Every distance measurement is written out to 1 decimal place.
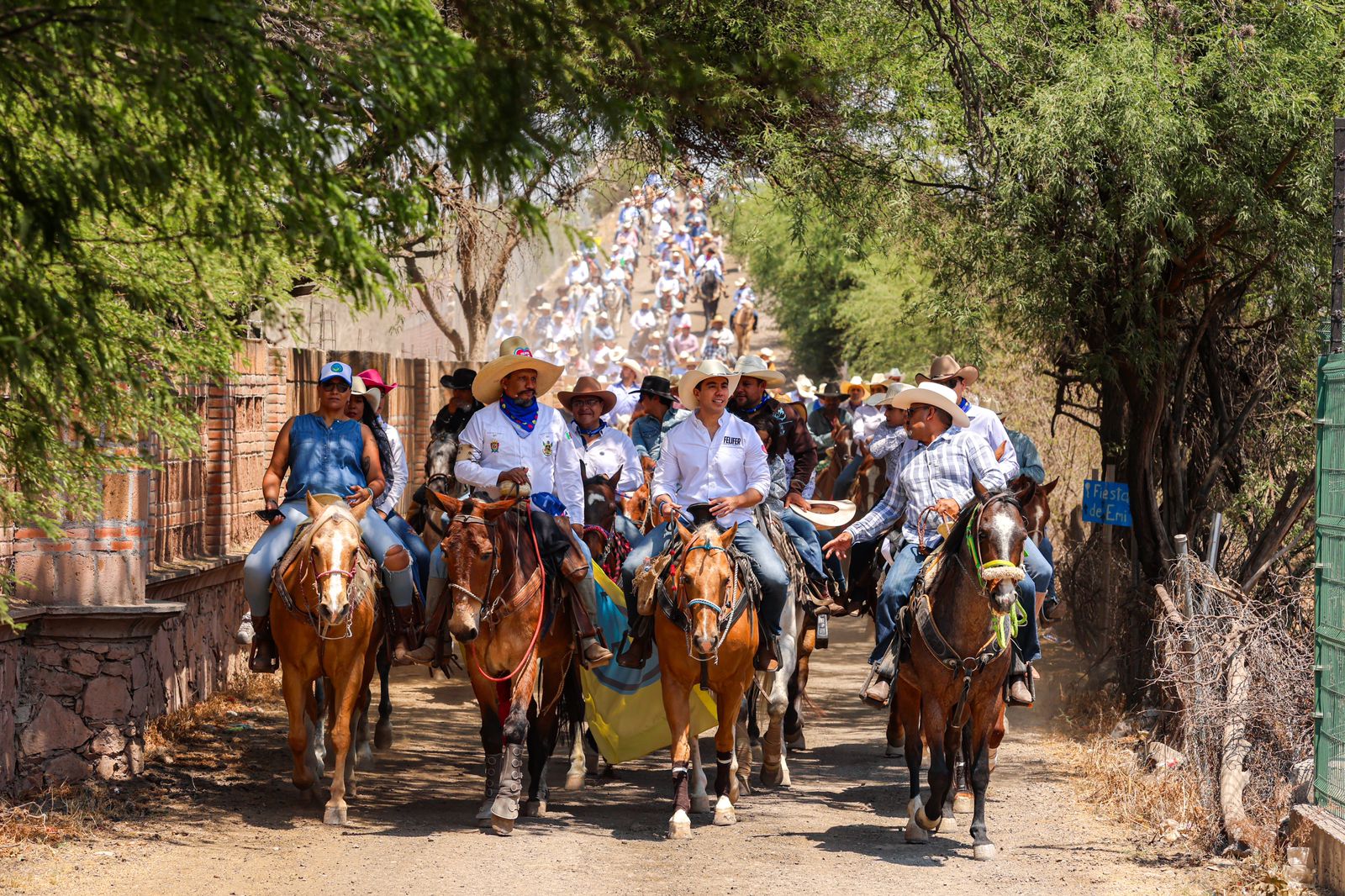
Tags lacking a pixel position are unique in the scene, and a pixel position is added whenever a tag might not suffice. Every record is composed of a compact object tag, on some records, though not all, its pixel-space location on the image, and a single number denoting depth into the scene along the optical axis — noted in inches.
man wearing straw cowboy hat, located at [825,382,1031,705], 753.6
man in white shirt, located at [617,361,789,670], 780.0
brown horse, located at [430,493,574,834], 716.0
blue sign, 1004.6
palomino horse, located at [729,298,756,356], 3363.7
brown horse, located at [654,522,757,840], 718.5
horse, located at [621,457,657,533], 960.4
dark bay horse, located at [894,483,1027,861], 661.3
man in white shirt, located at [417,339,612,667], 767.7
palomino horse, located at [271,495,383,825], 729.6
